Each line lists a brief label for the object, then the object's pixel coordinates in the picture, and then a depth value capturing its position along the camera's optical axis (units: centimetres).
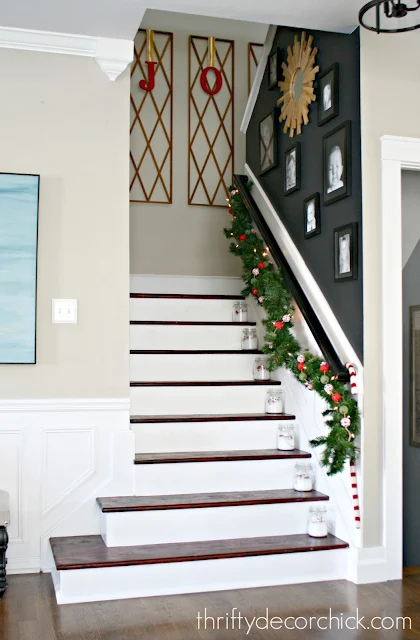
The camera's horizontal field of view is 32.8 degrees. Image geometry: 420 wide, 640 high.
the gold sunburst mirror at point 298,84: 396
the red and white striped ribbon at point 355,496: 332
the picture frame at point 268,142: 455
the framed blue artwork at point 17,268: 343
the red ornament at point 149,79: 555
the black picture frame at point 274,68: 449
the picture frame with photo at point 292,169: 414
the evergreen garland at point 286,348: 331
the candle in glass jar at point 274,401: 402
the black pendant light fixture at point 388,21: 325
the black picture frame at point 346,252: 344
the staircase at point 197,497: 310
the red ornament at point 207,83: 568
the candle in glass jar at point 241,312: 468
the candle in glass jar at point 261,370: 421
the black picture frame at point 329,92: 365
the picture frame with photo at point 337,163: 352
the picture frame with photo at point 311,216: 385
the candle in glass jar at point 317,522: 343
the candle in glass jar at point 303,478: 365
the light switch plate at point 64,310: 352
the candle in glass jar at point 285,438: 384
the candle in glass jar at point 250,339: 446
